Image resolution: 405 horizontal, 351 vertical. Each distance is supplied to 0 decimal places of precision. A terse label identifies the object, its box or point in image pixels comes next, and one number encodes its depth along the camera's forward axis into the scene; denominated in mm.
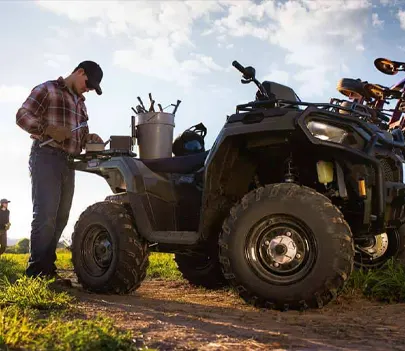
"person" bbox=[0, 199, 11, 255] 16766
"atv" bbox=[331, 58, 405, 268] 4378
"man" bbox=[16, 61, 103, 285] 4988
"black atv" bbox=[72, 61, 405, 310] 3484
